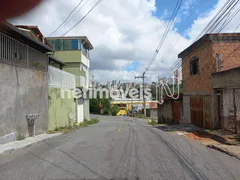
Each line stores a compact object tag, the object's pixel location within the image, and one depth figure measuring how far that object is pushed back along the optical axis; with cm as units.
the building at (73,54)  2057
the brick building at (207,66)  1142
